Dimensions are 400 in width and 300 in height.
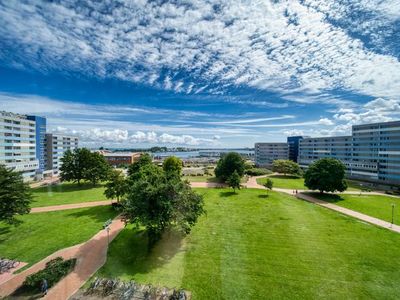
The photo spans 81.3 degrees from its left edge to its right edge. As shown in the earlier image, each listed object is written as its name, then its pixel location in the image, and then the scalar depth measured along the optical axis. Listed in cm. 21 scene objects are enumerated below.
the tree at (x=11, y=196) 1997
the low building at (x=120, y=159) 9475
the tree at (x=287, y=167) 6197
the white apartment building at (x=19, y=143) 4832
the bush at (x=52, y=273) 1321
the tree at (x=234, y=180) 3803
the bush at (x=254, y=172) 6406
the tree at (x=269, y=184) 3822
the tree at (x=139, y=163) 3490
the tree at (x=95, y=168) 4450
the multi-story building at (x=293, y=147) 9462
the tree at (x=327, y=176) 3716
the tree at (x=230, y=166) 4720
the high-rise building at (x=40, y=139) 6081
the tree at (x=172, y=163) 5174
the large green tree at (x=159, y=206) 1656
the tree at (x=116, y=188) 2827
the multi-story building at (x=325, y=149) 6262
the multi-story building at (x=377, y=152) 4831
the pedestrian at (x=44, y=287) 1276
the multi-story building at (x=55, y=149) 6844
